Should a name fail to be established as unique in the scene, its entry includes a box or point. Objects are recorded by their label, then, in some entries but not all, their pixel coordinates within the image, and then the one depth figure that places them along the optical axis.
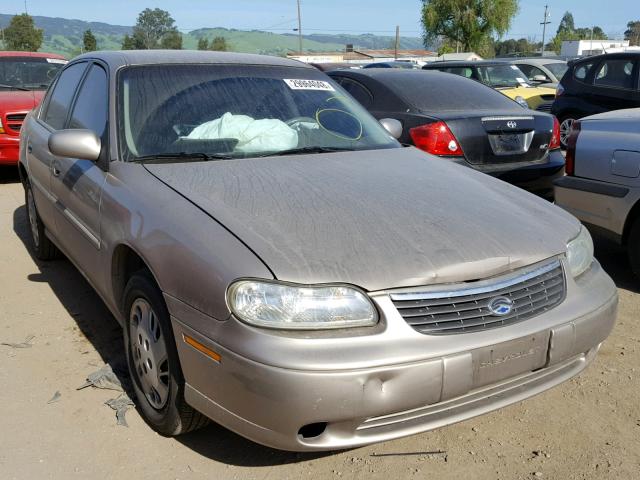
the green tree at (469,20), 41.28
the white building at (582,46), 58.83
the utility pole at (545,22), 83.69
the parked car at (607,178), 4.26
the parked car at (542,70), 13.69
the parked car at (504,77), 12.12
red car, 8.27
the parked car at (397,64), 21.56
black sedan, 5.41
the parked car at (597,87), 9.05
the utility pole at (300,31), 58.78
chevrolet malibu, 2.20
